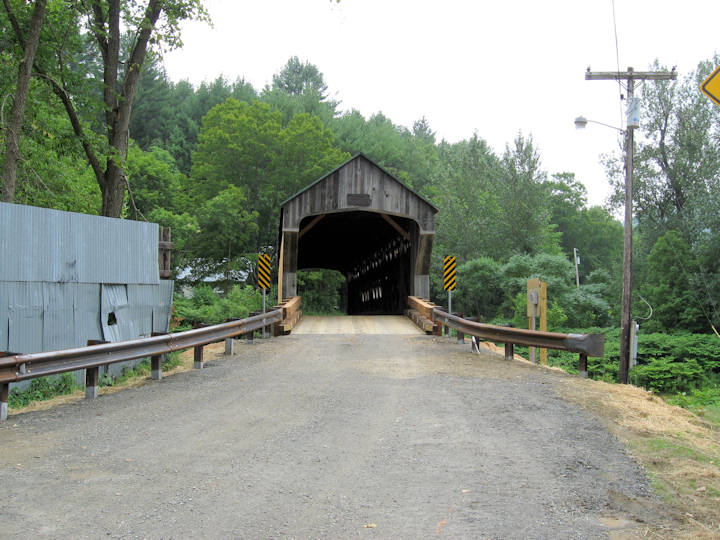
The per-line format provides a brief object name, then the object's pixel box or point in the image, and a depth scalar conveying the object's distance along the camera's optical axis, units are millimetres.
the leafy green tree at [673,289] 26000
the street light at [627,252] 15414
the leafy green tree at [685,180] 26016
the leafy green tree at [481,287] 34469
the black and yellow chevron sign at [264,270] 15830
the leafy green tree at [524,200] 39219
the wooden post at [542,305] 11242
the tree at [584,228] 66938
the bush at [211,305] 26781
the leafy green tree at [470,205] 39781
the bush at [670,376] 19609
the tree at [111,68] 13977
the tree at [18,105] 11258
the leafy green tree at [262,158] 34750
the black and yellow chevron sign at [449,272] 16317
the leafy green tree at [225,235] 31375
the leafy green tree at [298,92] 44781
